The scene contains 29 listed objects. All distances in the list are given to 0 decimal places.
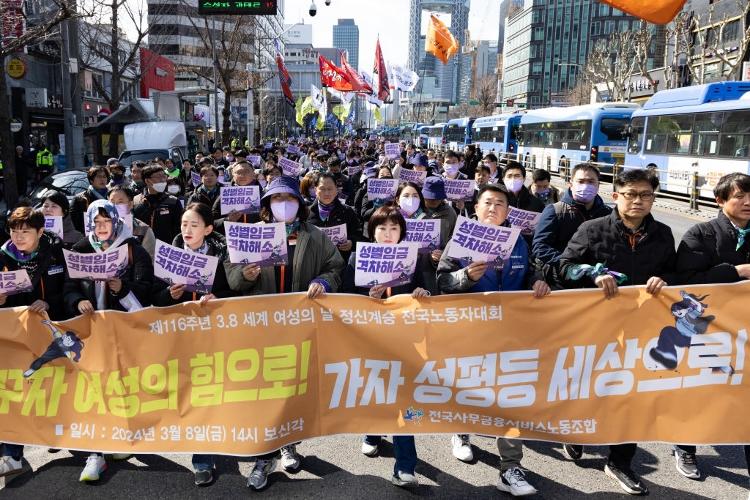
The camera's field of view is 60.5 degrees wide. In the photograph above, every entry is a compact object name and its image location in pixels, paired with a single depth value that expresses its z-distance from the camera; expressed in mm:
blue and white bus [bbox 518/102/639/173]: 26688
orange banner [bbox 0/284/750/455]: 3809
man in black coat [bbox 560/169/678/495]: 3930
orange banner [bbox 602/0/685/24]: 6000
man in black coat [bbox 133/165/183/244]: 7699
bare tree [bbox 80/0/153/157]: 25188
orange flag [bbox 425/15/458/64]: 26297
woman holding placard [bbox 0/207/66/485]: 4180
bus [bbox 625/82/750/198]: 17453
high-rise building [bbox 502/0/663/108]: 102625
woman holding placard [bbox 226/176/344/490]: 4203
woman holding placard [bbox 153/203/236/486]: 4020
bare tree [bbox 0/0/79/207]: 11664
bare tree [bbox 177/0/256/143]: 29938
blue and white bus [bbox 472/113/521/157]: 36656
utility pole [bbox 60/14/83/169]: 16000
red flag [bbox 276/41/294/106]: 30438
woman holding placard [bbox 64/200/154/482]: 4152
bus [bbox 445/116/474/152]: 47844
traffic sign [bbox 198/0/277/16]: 12891
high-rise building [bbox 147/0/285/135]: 68438
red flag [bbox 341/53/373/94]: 36656
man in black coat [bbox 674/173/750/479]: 3982
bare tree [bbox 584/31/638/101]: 44219
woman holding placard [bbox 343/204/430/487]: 3943
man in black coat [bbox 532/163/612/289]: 4899
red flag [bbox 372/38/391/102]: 35075
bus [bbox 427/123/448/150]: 54950
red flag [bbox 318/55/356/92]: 34688
